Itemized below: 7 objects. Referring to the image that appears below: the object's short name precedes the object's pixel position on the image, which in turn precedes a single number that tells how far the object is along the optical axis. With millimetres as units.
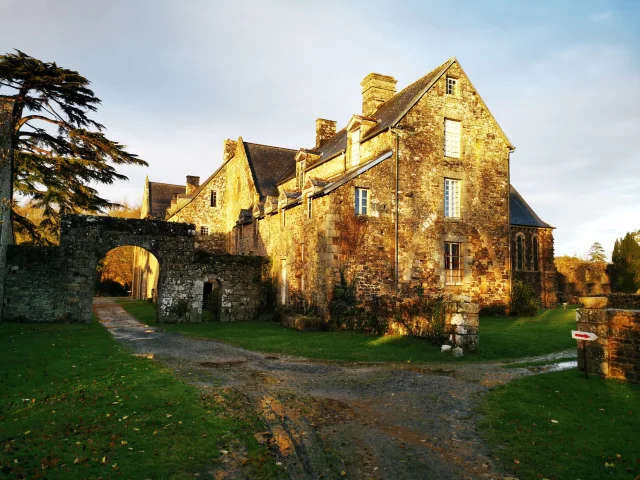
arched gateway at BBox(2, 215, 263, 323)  18172
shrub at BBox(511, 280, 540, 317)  22391
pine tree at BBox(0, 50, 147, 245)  19281
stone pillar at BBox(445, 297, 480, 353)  12672
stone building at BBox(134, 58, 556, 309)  19031
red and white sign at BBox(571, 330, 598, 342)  9289
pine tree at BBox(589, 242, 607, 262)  59812
